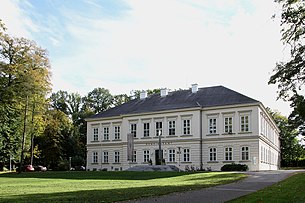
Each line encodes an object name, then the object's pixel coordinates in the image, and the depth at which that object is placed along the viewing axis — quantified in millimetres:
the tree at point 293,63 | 17812
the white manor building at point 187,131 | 49219
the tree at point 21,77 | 40531
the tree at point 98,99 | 87562
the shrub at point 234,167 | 44594
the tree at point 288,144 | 89312
